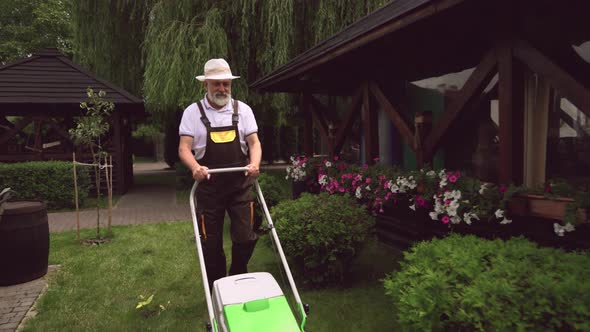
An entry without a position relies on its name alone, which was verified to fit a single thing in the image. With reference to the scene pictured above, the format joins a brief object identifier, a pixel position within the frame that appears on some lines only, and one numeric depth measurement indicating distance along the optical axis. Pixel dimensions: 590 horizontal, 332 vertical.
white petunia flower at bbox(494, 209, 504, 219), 3.70
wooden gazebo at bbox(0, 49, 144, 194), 11.73
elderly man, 3.41
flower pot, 3.28
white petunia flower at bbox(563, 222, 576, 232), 3.16
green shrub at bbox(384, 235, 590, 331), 2.08
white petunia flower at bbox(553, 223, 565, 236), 3.24
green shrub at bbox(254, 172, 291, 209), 7.38
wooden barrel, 4.79
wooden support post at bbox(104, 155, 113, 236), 7.22
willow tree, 10.68
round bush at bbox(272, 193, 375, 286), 4.39
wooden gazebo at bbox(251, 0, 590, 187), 3.78
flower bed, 3.54
